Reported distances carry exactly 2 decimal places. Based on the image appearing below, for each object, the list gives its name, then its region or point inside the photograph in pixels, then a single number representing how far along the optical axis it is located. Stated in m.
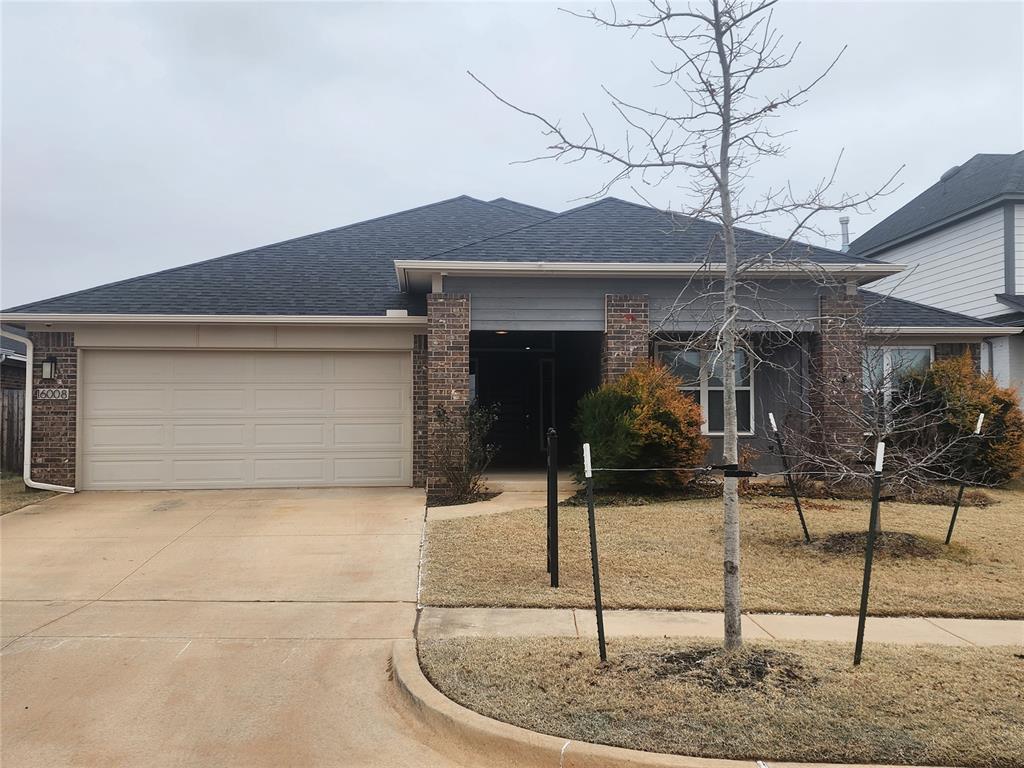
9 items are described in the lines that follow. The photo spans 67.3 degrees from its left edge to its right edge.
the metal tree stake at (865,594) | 4.67
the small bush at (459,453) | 11.30
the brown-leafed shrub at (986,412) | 12.20
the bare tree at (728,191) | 4.75
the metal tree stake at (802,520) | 8.24
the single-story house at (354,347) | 11.88
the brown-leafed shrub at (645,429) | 10.57
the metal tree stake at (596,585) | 4.72
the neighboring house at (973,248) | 16.98
